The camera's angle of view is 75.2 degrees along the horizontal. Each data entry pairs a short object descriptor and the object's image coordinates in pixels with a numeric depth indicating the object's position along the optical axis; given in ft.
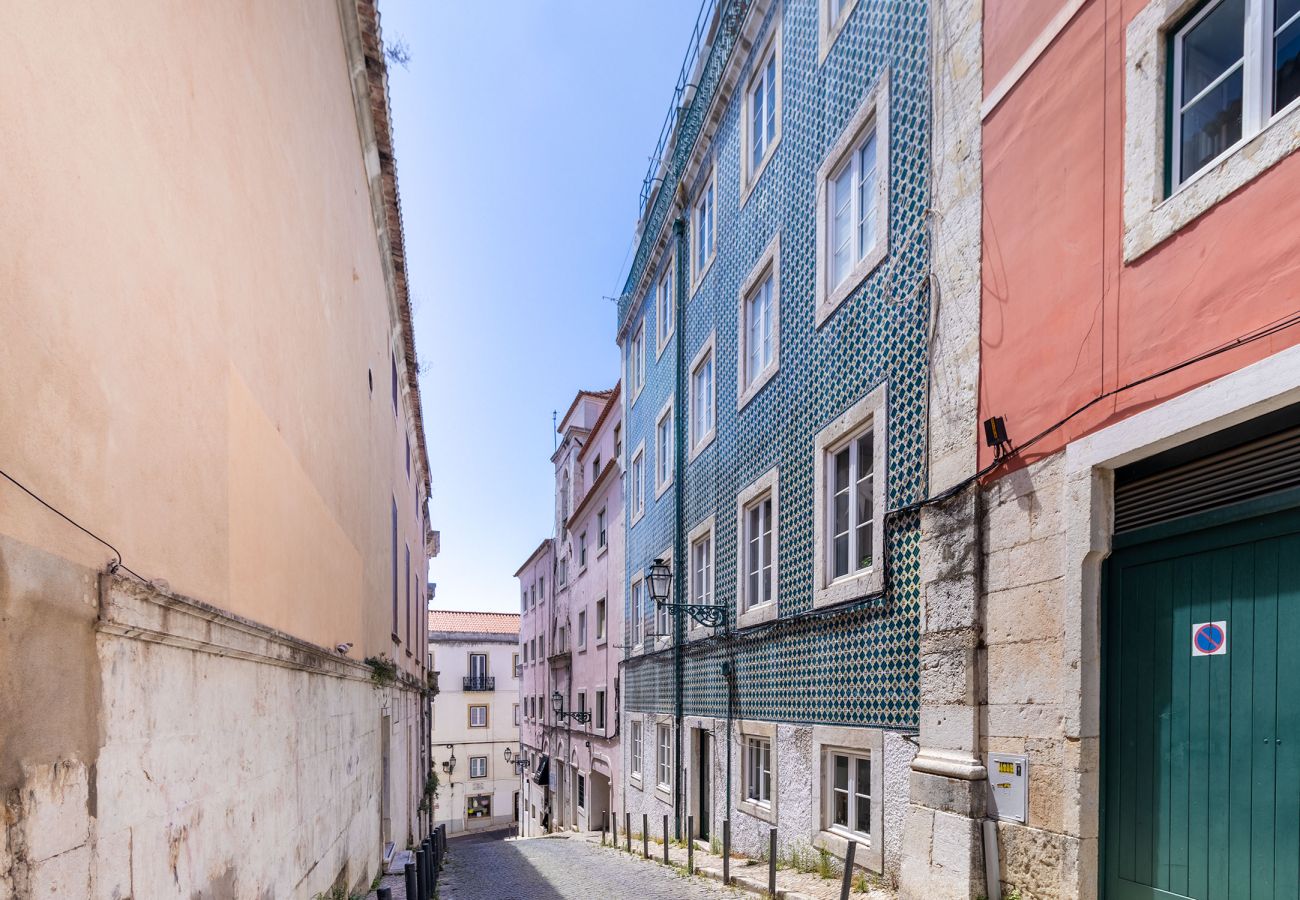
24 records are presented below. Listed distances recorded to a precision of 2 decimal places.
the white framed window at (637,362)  59.52
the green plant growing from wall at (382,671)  32.22
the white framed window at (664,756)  47.34
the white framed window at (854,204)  24.32
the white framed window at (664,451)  50.29
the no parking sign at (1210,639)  13.38
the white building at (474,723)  134.62
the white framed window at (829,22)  27.45
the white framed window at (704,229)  42.73
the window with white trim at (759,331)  34.50
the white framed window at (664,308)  50.65
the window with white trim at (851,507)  25.61
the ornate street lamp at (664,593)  38.70
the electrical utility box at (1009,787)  16.61
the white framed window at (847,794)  24.70
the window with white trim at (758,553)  33.73
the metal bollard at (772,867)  24.94
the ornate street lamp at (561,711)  74.40
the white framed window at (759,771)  32.40
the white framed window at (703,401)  41.98
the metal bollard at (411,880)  25.29
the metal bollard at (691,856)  32.63
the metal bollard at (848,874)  21.16
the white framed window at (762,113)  33.76
